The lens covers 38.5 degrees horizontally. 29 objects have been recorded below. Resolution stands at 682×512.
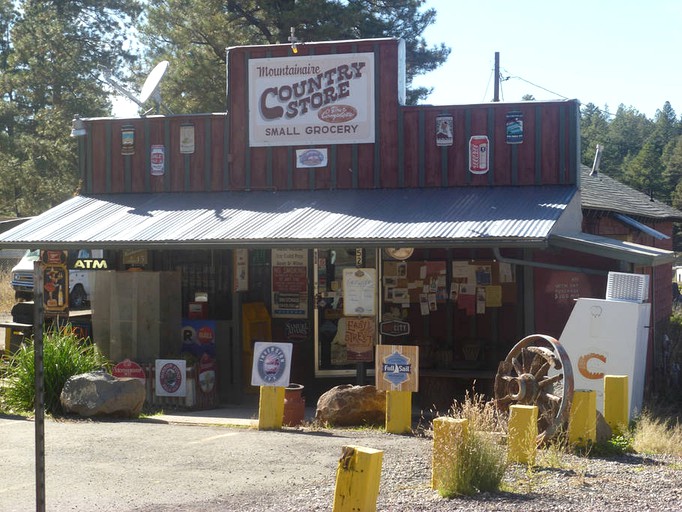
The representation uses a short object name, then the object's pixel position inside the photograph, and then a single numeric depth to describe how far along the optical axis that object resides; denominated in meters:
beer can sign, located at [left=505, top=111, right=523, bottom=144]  14.55
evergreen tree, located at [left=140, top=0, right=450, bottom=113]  27.33
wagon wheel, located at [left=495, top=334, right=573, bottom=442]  9.82
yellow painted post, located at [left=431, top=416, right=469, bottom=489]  7.70
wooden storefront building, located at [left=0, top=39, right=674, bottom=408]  14.32
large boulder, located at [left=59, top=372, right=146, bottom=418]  12.20
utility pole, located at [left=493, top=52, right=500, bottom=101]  27.66
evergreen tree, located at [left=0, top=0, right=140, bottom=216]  34.94
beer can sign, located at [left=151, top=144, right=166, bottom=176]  16.05
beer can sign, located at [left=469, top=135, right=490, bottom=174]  14.63
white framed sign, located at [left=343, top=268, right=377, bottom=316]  13.89
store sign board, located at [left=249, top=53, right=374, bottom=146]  15.14
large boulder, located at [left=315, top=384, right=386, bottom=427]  11.91
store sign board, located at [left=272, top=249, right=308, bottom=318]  15.48
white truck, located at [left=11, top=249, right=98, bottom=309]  23.59
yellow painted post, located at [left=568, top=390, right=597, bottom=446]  9.59
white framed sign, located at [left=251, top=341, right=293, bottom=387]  11.88
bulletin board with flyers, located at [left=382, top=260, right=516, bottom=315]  15.05
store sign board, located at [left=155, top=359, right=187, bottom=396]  14.20
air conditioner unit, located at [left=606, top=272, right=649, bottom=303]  11.91
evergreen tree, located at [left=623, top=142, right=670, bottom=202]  66.62
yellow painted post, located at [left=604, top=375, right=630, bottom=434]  10.31
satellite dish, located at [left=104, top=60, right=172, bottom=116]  16.12
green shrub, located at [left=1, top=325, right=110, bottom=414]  12.95
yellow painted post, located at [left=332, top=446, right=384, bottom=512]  6.69
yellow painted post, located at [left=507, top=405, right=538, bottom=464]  8.85
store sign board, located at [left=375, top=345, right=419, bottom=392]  11.43
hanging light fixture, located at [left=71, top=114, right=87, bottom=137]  16.17
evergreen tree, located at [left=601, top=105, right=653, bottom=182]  84.12
